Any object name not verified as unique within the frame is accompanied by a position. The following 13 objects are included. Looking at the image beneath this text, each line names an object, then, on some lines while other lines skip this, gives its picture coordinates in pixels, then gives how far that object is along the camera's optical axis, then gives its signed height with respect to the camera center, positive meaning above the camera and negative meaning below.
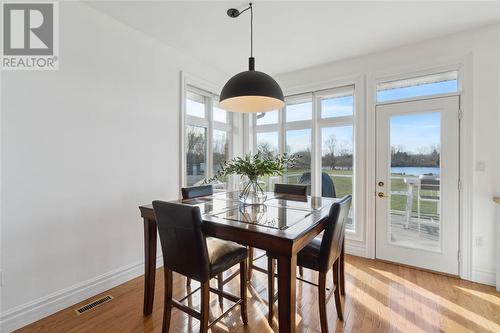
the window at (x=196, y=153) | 3.43 +0.18
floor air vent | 2.03 -1.27
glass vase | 2.16 -0.25
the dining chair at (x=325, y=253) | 1.64 -0.66
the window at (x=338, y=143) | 3.41 +0.34
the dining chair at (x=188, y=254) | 1.49 -0.62
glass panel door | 2.69 -0.22
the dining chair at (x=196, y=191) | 2.50 -0.30
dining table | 1.30 -0.39
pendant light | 1.90 +0.66
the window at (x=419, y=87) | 2.74 +0.98
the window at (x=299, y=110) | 3.79 +0.92
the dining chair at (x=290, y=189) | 2.75 -0.29
